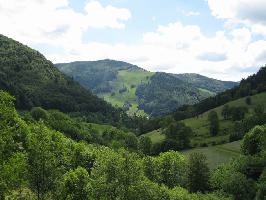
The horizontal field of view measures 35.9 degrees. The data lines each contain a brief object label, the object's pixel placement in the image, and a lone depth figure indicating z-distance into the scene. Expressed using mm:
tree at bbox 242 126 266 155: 138225
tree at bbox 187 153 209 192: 123812
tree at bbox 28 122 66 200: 49625
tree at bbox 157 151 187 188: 113250
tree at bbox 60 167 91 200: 71231
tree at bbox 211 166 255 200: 109881
